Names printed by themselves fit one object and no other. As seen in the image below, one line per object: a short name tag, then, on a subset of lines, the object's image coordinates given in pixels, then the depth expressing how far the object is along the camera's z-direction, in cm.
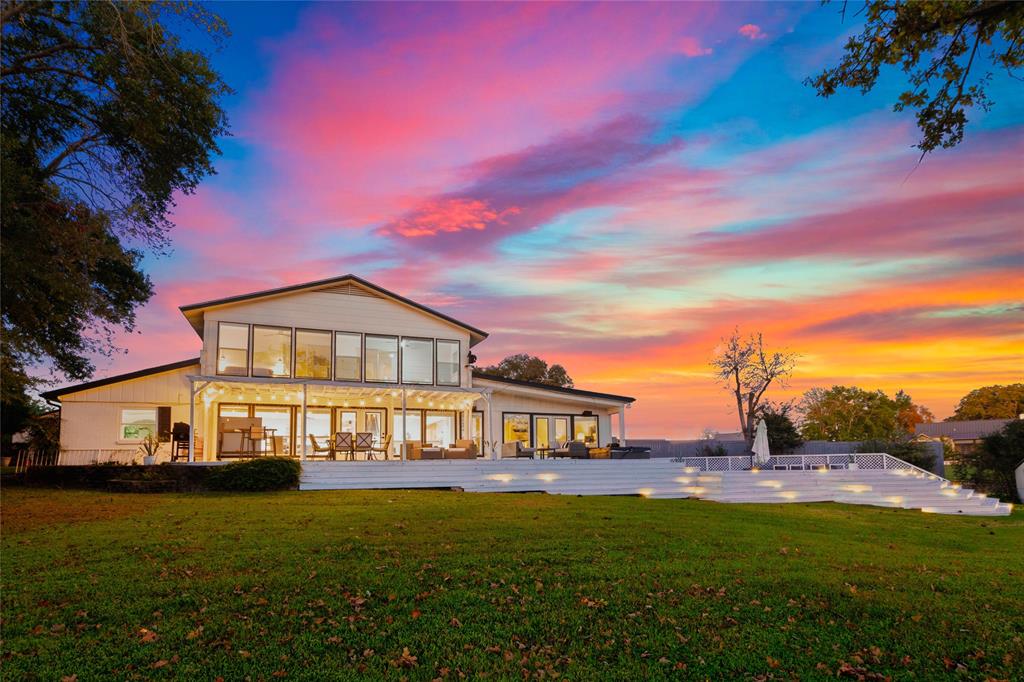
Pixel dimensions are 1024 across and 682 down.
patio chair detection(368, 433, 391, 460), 2183
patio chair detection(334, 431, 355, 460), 2114
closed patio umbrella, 2284
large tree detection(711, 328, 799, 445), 3775
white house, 2228
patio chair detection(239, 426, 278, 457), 2053
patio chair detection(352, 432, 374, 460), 2141
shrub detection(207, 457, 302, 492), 1636
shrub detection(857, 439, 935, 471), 2808
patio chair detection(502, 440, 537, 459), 2327
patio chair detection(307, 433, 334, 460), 2064
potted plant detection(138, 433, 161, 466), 2055
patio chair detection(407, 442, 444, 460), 2131
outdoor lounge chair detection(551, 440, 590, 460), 2288
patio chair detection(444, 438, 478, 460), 2144
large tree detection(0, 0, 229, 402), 1185
